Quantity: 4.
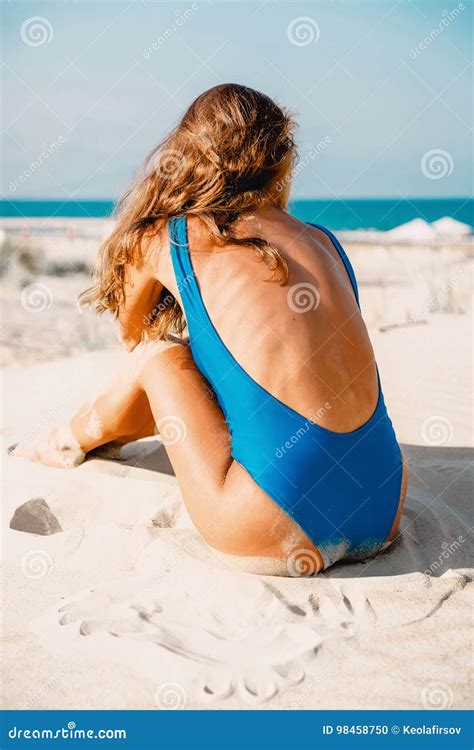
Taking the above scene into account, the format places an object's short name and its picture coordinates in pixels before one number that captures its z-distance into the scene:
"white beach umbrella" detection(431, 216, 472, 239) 23.53
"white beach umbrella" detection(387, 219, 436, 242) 20.36
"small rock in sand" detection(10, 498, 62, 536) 3.22
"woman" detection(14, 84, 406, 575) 2.54
